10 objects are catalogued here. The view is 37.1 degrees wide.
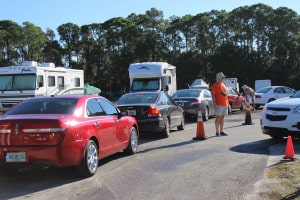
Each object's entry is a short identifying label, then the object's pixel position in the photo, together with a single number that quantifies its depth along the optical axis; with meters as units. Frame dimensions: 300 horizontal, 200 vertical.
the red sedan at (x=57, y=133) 7.21
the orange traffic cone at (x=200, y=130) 12.61
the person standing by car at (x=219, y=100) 13.34
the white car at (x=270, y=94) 28.09
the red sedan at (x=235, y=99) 25.39
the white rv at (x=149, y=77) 23.61
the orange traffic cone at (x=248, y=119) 17.20
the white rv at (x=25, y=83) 19.84
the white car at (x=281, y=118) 11.12
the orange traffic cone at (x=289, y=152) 8.89
